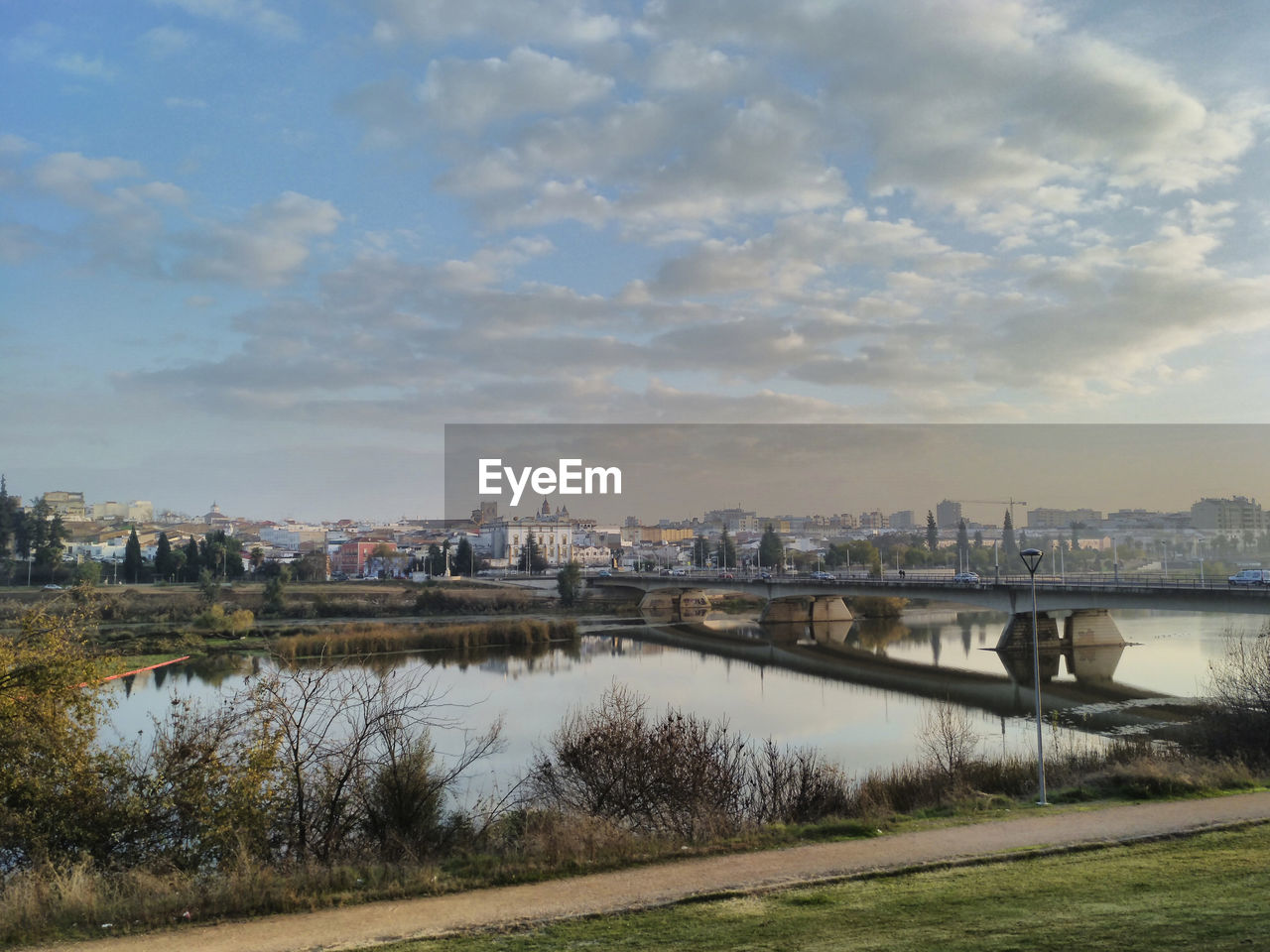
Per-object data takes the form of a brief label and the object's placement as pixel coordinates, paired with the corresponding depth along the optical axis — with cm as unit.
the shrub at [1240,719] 1548
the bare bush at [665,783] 1248
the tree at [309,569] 9256
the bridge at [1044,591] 3123
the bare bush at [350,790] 1073
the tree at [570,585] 6744
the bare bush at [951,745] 1458
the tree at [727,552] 10811
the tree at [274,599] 5544
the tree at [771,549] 10469
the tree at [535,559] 11077
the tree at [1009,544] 10600
